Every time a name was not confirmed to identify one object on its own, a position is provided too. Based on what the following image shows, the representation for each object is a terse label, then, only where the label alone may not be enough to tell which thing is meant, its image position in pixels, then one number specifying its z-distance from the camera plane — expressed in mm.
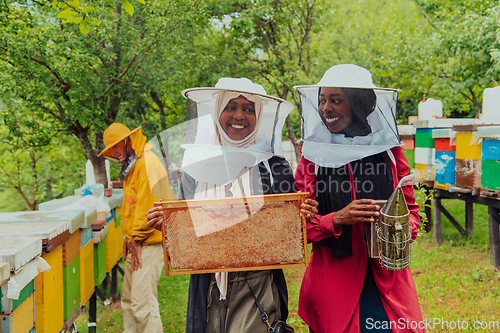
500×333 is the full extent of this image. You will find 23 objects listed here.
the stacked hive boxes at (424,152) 6262
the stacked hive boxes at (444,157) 5586
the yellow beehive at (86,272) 3097
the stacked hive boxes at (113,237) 4117
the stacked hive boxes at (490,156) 4477
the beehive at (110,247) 4090
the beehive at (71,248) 2605
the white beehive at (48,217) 2479
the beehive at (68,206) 3051
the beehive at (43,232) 2113
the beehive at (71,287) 2639
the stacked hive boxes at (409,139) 6992
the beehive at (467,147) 4910
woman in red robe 1908
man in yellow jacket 3322
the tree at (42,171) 8626
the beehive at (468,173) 5027
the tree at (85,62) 4766
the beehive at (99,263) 3613
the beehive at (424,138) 6242
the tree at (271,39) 7586
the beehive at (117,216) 4504
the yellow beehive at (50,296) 2205
